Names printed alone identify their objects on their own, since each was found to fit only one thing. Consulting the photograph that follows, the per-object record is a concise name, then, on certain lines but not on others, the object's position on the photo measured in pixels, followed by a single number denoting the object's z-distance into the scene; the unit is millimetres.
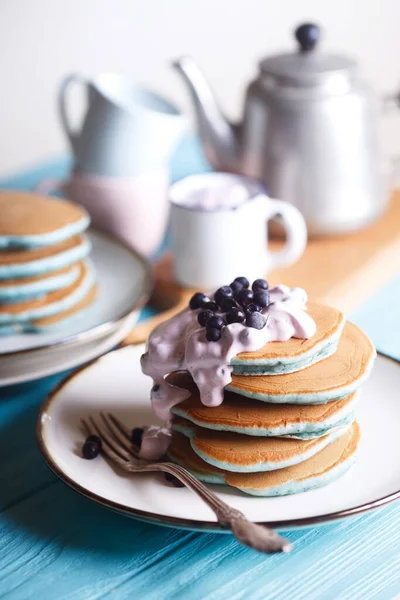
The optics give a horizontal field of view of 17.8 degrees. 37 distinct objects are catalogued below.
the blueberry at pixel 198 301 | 800
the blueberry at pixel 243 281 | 816
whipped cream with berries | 762
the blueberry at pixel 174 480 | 775
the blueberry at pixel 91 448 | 799
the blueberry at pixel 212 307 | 794
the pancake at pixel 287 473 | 759
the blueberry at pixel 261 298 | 788
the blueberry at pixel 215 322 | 769
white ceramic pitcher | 1078
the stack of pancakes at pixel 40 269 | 949
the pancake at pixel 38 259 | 943
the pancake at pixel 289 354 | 759
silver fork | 690
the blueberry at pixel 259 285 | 803
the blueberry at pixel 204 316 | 780
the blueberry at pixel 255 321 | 769
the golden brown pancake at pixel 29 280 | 948
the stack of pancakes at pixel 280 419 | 752
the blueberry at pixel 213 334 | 767
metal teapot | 1070
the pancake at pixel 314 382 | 751
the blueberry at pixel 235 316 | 775
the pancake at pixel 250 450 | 752
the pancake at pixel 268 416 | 752
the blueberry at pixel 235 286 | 810
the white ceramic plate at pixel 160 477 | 745
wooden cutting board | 1027
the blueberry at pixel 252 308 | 780
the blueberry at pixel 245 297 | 791
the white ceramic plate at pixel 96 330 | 910
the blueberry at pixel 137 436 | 814
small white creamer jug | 1009
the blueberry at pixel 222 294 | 798
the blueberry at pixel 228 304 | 787
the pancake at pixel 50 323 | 959
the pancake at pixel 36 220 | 955
